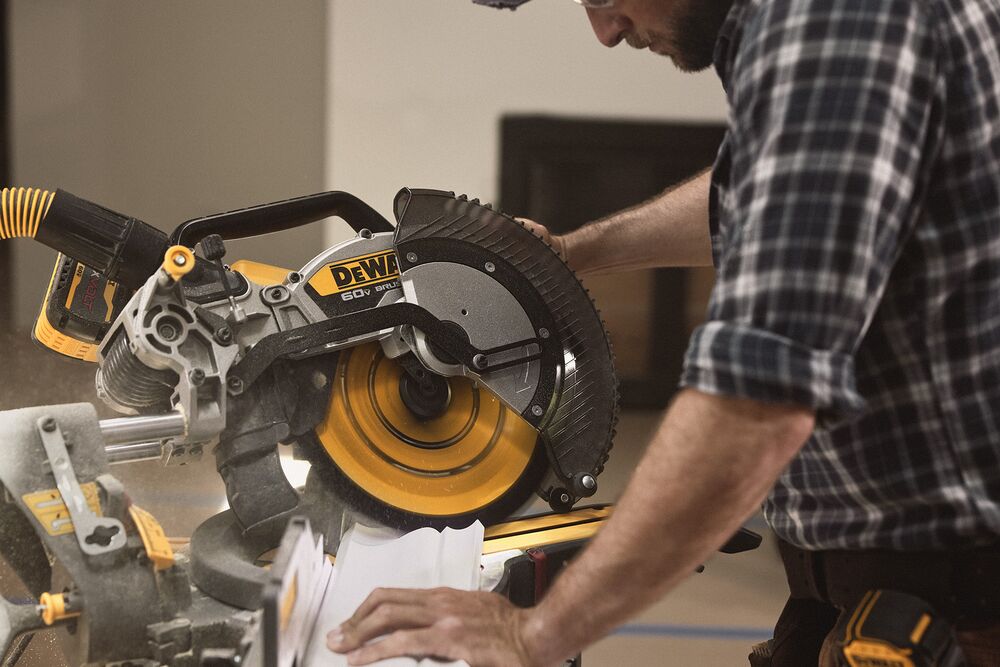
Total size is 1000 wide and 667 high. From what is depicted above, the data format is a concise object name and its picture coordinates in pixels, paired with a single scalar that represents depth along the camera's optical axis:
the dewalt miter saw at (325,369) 1.44
